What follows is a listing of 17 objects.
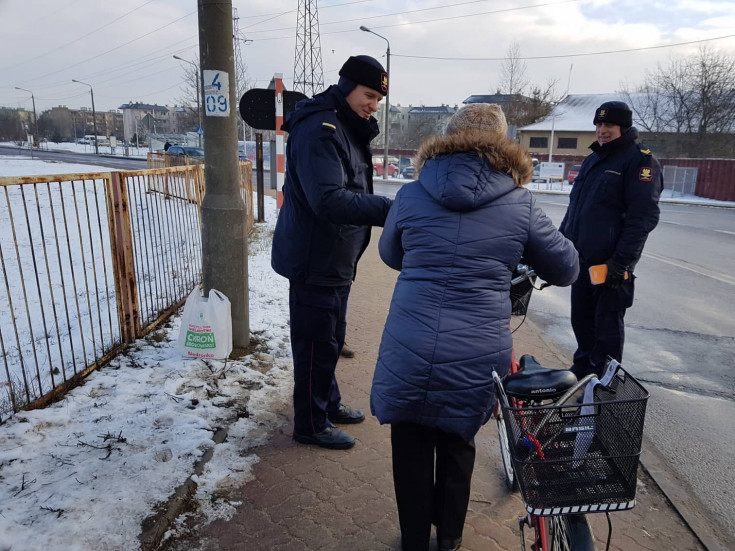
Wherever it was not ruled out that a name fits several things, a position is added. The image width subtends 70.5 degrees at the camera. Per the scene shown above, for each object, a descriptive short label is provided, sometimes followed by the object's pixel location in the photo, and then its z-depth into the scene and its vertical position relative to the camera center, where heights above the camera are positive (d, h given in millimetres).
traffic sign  6605 +541
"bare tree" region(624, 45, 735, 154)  36031 +3004
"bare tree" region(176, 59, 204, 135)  41156 +4224
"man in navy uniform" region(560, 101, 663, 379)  3402 -451
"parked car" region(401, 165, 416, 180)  36709 -1556
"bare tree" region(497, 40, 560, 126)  48375 +4250
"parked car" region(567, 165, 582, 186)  33531 -1492
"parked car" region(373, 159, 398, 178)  39312 -1360
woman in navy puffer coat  1834 -420
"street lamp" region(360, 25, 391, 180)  30200 +1292
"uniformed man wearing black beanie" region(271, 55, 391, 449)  2545 -349
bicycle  1544 -879
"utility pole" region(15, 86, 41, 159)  59900 +1604
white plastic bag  3918 -1294
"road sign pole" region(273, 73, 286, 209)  6648 +189
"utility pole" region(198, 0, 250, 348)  3833 -150
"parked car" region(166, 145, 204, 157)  28094 +11
